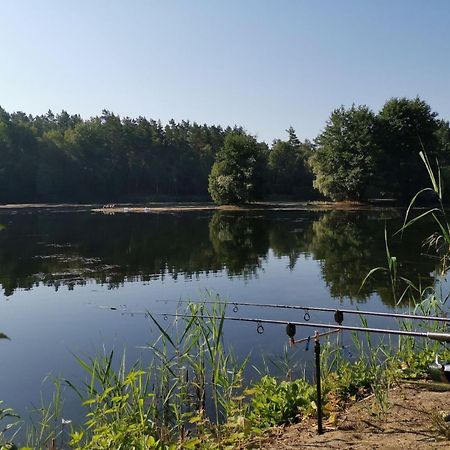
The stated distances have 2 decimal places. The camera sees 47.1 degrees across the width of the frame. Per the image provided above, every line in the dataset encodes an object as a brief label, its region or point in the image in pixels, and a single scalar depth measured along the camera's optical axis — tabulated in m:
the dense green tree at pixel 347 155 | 59.12
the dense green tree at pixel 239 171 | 61.94
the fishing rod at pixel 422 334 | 3.89
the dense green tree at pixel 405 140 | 62.44
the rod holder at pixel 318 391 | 4.42
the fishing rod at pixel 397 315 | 4.78
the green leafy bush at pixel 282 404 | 5.13
